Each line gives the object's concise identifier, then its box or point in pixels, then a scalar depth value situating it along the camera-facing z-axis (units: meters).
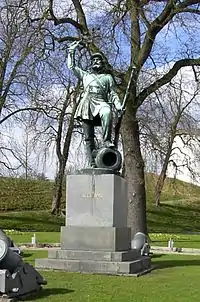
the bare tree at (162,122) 22.69
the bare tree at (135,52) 20.61
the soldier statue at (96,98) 13.36
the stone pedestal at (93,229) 12.18
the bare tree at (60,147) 29.34
